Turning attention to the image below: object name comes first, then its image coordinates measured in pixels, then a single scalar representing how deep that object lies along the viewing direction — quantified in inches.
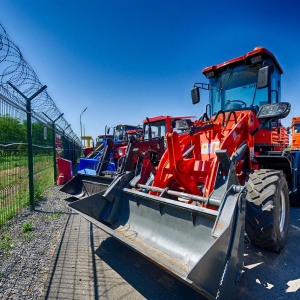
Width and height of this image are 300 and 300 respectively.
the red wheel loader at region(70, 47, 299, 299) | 94.6
